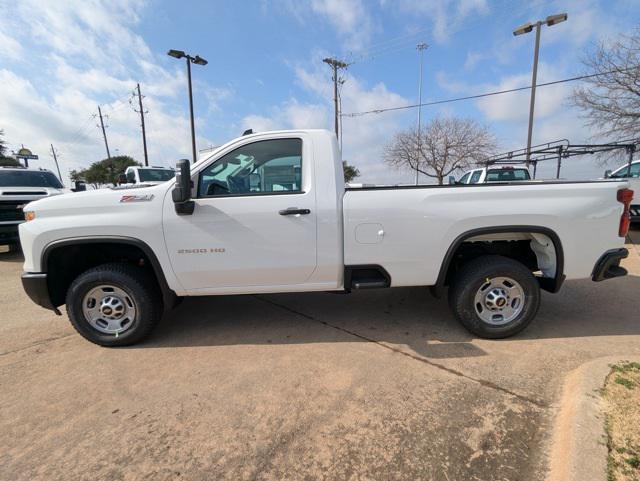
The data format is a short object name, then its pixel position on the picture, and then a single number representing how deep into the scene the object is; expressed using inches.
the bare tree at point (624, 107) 511.0
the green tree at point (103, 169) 2220.8
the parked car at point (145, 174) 483.9
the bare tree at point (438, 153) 1035.4
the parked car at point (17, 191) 293.3
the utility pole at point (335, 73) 927.7
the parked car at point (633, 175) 327.6
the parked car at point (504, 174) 440.8
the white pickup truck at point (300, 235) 123.0
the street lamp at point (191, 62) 705.6
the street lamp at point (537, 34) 576.3
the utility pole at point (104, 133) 1781.5
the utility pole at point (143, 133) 1253.7
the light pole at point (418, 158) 1066.1
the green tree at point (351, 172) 1981.2
